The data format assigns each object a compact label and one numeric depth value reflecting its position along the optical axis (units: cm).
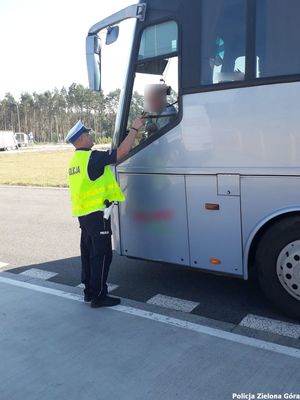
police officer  429
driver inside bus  433
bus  369
